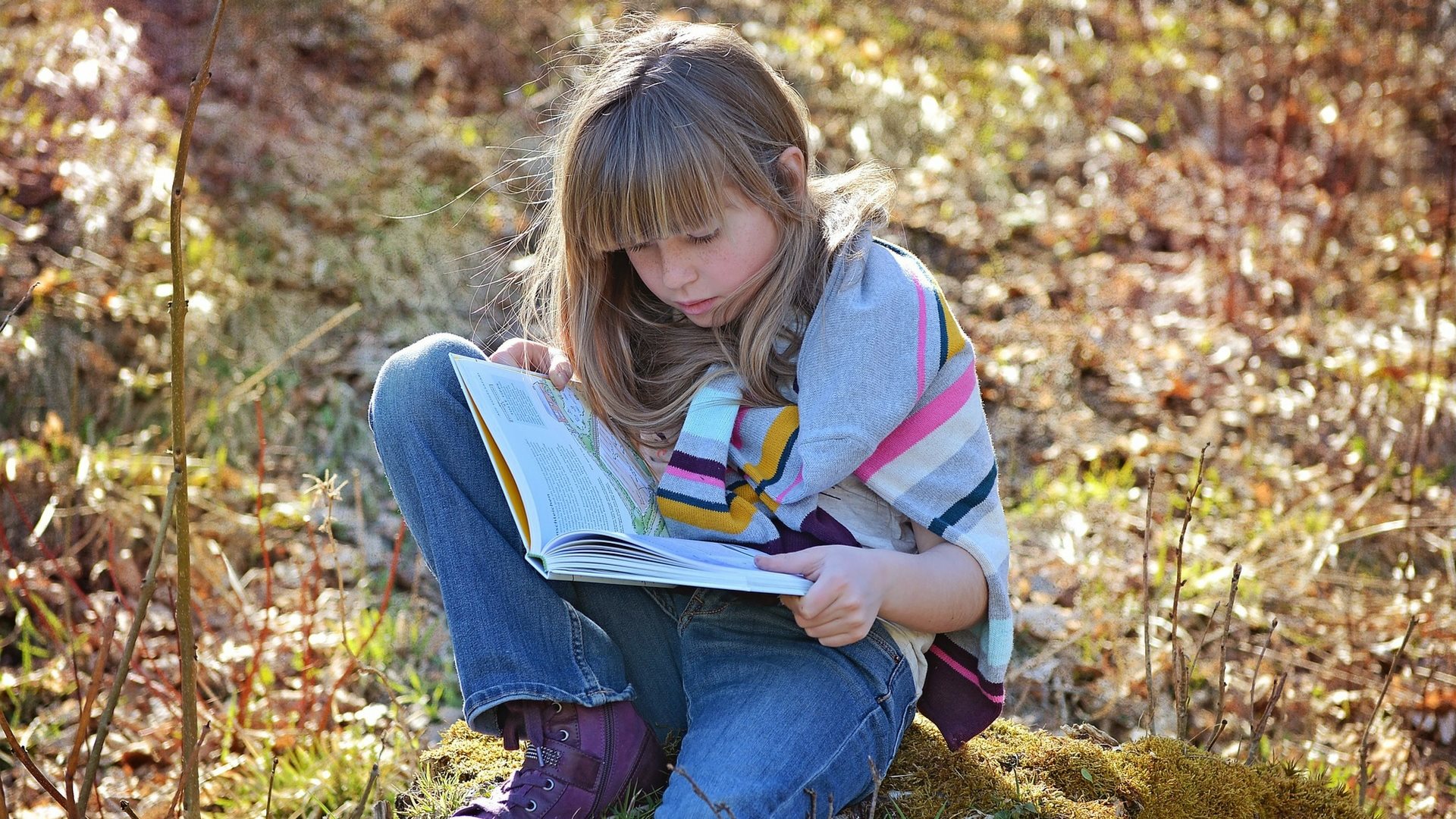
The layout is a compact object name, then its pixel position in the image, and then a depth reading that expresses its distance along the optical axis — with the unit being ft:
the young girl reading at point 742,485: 9.95
